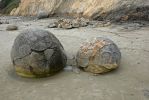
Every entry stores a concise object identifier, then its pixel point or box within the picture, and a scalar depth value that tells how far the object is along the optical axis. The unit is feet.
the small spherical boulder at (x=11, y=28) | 37.65
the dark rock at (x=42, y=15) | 52.29
